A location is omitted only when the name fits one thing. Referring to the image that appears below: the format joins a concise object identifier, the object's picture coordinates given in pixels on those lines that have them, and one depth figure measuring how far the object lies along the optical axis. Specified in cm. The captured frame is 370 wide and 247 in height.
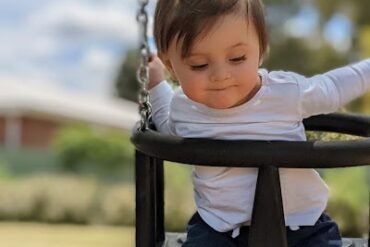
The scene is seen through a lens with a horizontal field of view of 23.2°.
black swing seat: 151
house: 1834
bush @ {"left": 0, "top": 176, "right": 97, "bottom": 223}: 875
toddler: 159
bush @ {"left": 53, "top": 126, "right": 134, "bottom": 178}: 1091
